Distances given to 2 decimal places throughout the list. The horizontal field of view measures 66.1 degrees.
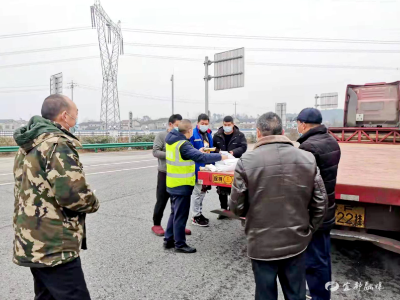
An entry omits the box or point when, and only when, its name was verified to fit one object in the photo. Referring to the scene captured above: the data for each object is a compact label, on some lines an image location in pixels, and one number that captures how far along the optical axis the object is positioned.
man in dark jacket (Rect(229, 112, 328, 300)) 2.04
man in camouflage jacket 1.81
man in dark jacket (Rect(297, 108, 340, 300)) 2.63
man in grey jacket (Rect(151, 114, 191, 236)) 4.56
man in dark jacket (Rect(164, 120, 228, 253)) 3.73
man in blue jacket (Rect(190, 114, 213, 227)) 5.10
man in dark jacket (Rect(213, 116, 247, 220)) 5.64
